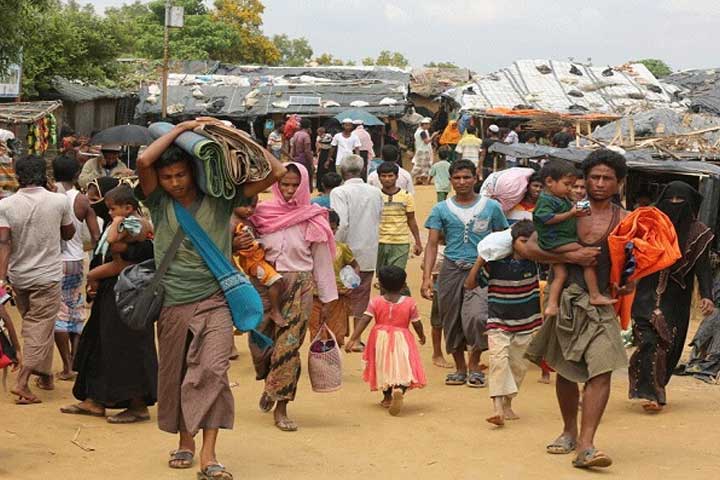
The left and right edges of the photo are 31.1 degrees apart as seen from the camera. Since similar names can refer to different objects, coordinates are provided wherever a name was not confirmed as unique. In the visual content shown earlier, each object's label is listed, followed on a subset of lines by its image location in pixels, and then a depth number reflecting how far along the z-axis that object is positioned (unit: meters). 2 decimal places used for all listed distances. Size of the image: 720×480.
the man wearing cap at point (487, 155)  26.76
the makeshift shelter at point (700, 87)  35.62
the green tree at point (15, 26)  16.11
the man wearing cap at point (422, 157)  32.75
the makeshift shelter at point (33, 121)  18.66
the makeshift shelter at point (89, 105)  31.35
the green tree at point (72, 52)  28.27
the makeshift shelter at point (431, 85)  44.59
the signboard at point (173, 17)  31.50
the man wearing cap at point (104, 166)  12.56
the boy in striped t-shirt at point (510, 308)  8.87
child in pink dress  9.05
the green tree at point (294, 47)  107.44
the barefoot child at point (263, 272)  8.30
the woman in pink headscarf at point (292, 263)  8.27
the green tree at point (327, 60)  79.50
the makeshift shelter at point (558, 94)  34.84
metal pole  31.19
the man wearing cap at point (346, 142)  24.44
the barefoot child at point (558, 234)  7.23
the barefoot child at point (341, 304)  10.62
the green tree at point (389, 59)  95.25
